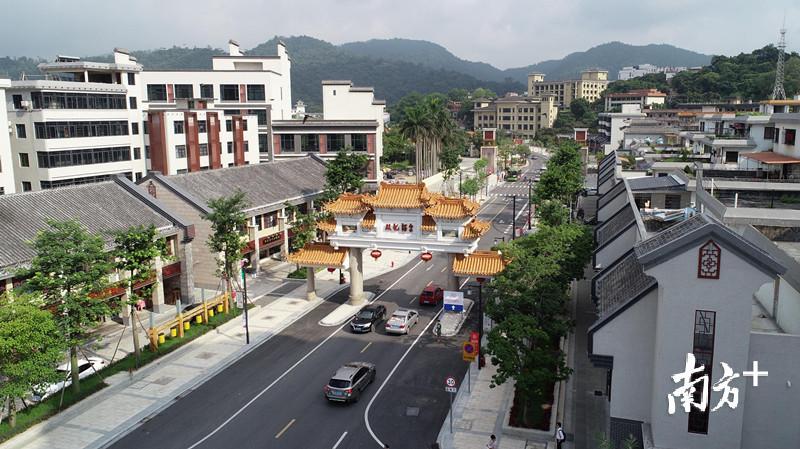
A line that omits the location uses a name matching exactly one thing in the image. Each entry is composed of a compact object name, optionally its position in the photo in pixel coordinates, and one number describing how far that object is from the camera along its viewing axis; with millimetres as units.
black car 44844
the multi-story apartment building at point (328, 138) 90938
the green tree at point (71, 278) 33156
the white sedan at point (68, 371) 33906
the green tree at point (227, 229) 47406
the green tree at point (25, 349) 29031
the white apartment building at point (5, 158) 58031
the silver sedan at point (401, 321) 44094
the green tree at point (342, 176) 63781
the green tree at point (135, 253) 38125
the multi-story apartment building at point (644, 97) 190875
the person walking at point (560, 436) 27703
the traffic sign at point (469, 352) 34406
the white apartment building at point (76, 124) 64562
